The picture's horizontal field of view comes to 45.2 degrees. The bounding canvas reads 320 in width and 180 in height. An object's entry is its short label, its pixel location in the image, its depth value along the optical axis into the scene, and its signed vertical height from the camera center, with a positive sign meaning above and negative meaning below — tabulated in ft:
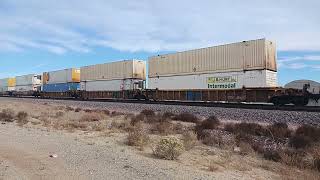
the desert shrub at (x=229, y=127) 48.48 -4.28
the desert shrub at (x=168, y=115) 66.07 -3.78
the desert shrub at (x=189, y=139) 36.51 -4.71
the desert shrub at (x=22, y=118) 63.57 -4.41
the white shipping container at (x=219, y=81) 90.92 +3.59
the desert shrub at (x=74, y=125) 54.39 -4.70
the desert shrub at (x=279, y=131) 43.32 -4.26
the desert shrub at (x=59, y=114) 75.14 -4.17
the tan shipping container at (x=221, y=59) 91.56 +9.30
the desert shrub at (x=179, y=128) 48.46 -4.59
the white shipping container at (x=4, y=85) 262.06 +5.85
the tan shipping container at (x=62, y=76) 178.40 +8.57
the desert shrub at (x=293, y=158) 29.41 -5.14
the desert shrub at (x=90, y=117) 65.41 -4.19
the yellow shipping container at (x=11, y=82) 246.06 +7.43
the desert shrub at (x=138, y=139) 37.78 -4.58
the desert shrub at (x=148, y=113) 70.60 -3.59
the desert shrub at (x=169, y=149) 30.45 -4.39
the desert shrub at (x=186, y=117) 61.24 -3.90
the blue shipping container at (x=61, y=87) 177.06 +3.11
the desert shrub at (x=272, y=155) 32.26 -5.24
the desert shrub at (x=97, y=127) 52.27 -4.68
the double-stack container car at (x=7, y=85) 249.55 +5.50
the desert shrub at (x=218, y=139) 39.22 -4.87
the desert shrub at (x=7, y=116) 69.41 -4.29
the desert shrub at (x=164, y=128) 47.73 -4.41
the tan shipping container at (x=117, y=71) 140.77 +9.06
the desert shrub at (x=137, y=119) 58.07 -4.05
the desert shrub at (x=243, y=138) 39.77 -4.76
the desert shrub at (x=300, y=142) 37.21 -4.71
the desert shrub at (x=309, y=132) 40.50 -4.20
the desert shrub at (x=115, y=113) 73.81 -3.96
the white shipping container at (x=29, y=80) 214.48 +7.85
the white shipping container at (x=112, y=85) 137.49 +3.47
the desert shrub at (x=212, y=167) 26.79 -5.24
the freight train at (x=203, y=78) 90.17 +4.80
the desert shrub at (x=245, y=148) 34.63 -5.05
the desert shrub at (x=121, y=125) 52.31 -4.50
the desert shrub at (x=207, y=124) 49.34 -4.17
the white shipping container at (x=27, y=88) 213.42 +3.24
